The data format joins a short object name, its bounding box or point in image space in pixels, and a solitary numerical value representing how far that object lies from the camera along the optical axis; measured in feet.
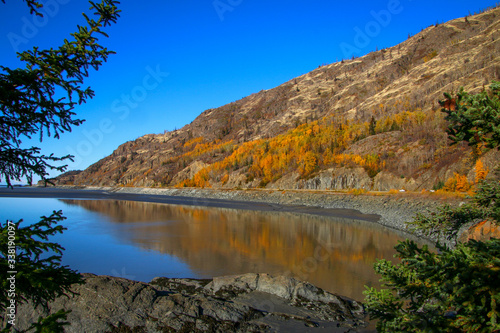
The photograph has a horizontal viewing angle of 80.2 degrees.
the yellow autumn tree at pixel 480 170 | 111.92
